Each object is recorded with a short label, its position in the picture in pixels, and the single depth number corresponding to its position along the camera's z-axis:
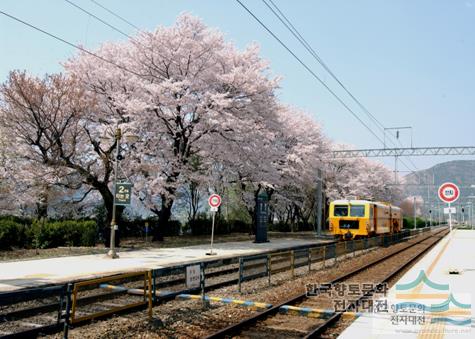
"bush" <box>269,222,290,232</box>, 59.78
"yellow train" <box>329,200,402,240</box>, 34.00
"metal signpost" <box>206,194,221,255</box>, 22.05
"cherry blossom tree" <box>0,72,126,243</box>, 23.84
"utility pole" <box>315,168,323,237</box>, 40.94
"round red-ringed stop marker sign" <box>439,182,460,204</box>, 15.44
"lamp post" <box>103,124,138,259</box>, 19.34
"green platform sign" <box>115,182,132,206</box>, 20.36
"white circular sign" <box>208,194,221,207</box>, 22.06
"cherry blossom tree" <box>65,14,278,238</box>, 27.20
